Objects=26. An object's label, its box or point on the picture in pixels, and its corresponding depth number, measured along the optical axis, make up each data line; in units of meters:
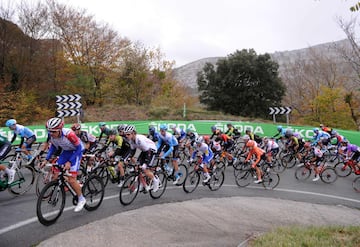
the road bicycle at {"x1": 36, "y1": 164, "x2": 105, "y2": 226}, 5.34
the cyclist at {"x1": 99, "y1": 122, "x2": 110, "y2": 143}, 10.52
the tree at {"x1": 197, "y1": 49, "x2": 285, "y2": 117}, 34.28
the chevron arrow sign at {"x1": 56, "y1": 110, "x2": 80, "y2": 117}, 16.67
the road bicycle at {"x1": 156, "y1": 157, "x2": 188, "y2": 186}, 8.56
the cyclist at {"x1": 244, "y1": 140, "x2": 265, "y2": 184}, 10.20
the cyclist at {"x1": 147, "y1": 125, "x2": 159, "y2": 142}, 10.37
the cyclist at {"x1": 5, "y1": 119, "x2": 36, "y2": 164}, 8.85
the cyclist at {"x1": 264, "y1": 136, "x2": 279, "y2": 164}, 12.53
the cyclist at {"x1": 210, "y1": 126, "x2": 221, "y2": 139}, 13.09
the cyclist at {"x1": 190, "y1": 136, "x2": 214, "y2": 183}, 9.66
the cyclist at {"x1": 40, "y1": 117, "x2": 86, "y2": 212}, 5.53
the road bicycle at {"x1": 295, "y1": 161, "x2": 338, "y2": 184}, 12.00
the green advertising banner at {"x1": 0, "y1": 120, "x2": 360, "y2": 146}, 19.55
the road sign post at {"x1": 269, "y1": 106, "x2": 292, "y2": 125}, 21.73
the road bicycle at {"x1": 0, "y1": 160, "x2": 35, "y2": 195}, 6.85
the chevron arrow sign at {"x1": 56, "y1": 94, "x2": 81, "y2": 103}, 16.34
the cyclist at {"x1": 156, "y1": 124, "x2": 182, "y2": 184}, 8.87
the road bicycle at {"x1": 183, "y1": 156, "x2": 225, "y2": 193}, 9.15
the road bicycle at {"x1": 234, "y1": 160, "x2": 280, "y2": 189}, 10.48
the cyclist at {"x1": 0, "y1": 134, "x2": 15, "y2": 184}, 6.71
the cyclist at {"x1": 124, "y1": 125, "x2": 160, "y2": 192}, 7.29
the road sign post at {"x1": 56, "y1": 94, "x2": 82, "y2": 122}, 16.38
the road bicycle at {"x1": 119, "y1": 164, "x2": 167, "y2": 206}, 7.10
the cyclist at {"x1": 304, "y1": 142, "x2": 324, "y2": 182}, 12.03
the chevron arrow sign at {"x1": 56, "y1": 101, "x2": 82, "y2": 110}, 16.37
